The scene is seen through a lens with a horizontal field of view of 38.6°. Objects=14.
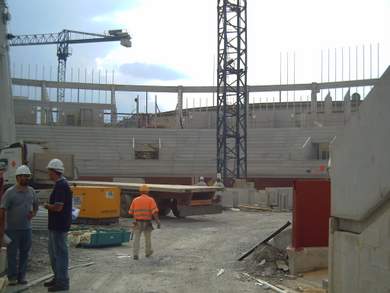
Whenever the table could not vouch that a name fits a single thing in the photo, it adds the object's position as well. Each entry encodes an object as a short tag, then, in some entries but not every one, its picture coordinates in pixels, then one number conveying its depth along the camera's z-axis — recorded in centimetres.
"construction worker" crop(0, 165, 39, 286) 862
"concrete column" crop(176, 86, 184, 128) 5696
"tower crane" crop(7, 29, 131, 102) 9181
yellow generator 1853
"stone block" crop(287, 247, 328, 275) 1056
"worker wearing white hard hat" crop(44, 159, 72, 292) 830
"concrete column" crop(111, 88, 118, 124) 5809
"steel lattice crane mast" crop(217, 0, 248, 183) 4700
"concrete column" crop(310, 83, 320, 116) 5419
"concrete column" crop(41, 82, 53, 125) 5488
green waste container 1381
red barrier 1078
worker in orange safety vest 1258
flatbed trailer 2273
